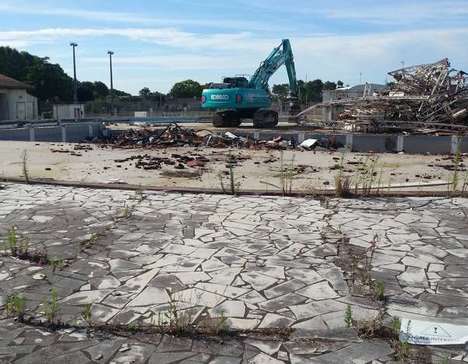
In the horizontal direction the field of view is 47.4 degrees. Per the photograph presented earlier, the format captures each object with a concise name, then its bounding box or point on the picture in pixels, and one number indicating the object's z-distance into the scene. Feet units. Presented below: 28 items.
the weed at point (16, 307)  14.92
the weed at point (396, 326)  13.93
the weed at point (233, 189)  32.40
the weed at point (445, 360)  12.56
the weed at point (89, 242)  21.42
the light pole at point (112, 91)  203.33
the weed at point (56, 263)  18.83
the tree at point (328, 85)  298.62
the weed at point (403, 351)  12.82
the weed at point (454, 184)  31.73
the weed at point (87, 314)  14.49
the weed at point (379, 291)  16.28
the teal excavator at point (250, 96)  106.93
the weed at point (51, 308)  14.62
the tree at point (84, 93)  269.03
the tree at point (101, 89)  317.67
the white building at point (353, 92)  108.66
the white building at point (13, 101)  170.40
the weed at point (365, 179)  32.22
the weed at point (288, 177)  32.92
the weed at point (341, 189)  31.55
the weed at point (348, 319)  14.42
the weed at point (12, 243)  20.17
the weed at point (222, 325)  14.12
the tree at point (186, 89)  311.88
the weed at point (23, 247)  20.05
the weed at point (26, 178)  36.22
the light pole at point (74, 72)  189.16
